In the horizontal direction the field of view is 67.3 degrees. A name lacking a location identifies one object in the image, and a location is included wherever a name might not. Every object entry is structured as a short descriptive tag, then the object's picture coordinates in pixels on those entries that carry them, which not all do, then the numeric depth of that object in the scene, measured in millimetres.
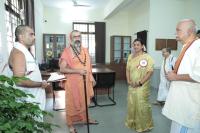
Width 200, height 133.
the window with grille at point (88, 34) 6966
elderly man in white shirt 1334
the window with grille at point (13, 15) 2233
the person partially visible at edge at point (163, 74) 3384
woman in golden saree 2218
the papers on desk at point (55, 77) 1574
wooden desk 3689
